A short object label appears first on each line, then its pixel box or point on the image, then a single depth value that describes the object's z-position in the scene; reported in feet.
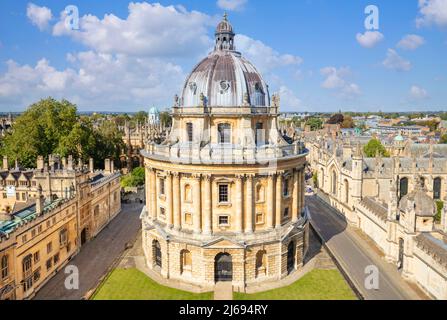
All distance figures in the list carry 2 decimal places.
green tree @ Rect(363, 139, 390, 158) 281.35
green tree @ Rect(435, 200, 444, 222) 186.54
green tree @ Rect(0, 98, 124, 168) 226.99
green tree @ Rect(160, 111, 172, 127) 530.27
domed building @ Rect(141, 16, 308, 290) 123.75
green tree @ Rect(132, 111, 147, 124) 573.49
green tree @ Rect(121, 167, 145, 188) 265.34
